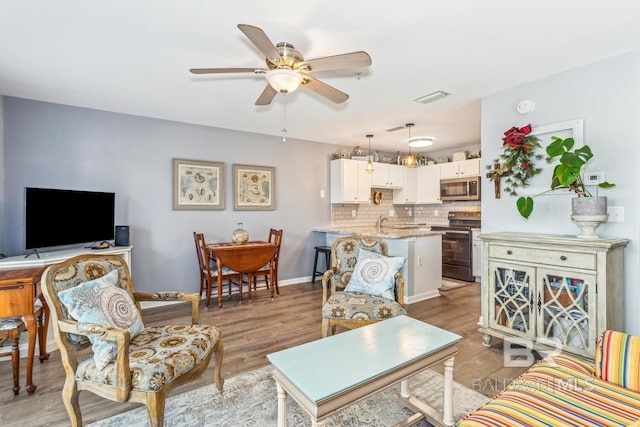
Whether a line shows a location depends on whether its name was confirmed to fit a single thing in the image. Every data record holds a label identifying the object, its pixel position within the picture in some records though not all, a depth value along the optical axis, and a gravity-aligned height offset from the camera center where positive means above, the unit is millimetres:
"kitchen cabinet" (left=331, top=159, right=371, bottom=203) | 5160 +534
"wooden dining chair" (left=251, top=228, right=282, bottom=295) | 4215 -769
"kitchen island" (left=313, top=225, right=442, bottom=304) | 3906 -593
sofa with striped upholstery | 1145 -750
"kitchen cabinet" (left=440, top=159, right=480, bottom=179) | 5074 +751
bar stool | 4801 -745
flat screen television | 2740 -34
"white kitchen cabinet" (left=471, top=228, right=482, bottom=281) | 4945 -688
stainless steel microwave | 5055 +413
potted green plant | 2146 +263
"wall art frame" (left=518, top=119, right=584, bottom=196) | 2488 +620
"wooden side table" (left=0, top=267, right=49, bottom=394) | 2000 -561
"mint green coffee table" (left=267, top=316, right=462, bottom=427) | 1298 -723
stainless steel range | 5055 -552
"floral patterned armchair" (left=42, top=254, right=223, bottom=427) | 1497 -724
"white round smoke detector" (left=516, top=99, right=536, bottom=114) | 2764 +958
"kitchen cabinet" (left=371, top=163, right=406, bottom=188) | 5562 +684
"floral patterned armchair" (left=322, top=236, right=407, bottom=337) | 2418 -628
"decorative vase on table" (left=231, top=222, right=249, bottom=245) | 4129 -304
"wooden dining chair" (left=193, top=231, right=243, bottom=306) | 3793 -731
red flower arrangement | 2711 +493
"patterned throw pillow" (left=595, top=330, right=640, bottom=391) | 1354 -661
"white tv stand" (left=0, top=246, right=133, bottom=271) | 2516 -386
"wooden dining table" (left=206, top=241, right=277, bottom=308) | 3770 -536
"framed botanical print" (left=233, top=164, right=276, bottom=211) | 4449 +377
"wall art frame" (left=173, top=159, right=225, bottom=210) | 4020 +382
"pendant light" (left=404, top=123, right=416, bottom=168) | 4414 +740
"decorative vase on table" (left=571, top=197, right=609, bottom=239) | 2170 -8
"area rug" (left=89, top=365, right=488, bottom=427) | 1771 -1178
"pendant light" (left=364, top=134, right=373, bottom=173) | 4738 +711
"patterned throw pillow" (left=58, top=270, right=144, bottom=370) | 1582 -514
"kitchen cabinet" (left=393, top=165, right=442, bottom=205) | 5707 +482
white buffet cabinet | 2070 -563
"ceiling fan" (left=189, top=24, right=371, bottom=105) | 1798 +903
